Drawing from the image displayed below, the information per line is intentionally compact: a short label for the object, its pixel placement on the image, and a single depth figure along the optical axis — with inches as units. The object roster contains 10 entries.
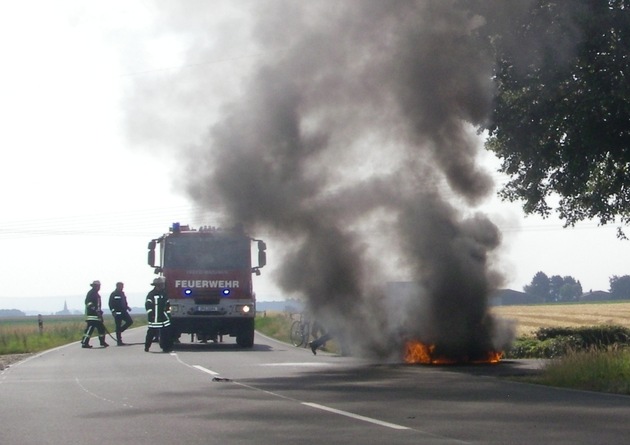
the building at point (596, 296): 6240.2
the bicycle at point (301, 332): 1234.0
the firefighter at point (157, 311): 1042.7
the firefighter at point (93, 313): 1224.2
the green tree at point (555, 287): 7190.0
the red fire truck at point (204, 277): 1139.3
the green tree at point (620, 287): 6072.8
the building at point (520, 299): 5761.8
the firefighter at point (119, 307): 1263.5
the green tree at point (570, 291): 6941.4
